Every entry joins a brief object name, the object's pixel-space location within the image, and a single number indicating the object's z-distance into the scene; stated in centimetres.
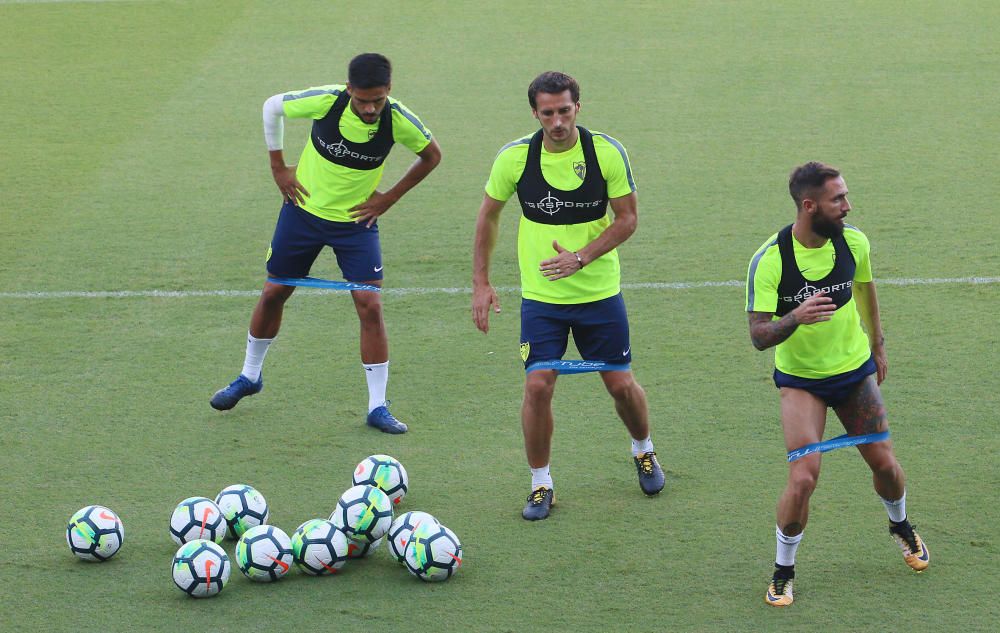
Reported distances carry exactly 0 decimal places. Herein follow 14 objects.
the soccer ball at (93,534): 1220
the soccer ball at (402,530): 1201
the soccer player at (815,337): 1105
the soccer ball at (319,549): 1193
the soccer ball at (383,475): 1326
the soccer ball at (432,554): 1184
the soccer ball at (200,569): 1158
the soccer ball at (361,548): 1233
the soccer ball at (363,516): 1222
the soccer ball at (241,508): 1262
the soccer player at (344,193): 1544
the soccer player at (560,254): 1289
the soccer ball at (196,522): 1237
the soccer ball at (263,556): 1185
